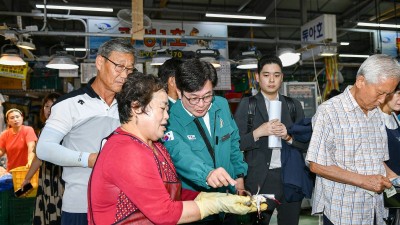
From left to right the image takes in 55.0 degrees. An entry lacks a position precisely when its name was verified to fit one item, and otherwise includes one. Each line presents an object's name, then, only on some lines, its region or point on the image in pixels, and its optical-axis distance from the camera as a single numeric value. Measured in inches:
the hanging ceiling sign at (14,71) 319.9
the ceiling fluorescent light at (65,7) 353.4
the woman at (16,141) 237.3
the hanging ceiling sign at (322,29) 326.3
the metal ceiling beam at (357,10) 557.1
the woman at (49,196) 131.0
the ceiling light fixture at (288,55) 282.7
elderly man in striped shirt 90.0
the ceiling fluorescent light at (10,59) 260.4
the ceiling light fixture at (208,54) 301.4
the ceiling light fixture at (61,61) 277.3
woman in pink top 57.4
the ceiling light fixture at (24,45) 265.5
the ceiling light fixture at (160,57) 299.4
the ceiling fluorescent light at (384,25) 457.0
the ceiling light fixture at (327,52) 315.1
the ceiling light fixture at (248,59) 300.3
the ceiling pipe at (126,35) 278.5
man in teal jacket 83.7
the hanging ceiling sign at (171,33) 355.3
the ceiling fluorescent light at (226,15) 435.3
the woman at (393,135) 98.1
